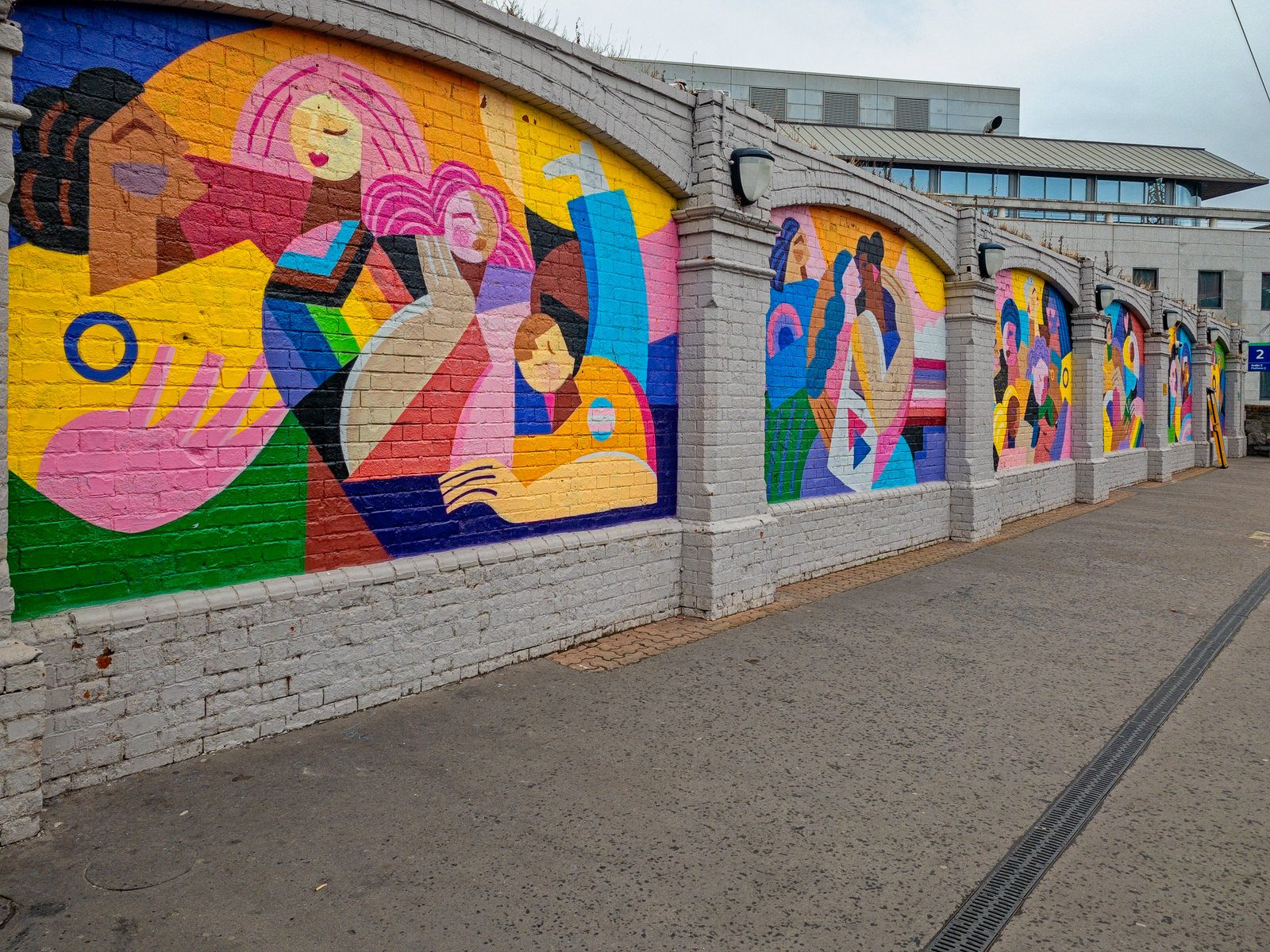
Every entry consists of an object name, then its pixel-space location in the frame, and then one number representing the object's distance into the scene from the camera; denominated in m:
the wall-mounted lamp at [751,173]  7.24
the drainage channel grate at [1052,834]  3.07
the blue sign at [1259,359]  29.09
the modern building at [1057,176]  34.00
